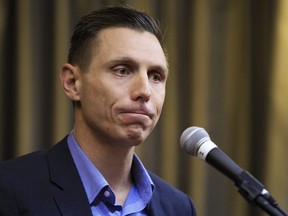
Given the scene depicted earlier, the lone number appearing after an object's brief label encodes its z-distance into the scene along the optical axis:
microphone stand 2.80
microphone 2.80
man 2.99
